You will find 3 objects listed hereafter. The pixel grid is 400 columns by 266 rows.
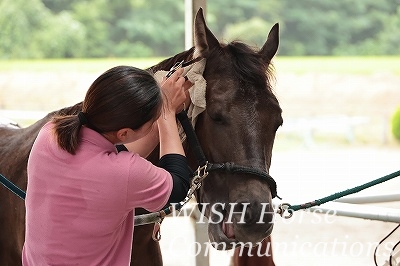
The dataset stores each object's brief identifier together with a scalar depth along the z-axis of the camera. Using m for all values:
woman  6.41
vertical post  8.38
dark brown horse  6.77
